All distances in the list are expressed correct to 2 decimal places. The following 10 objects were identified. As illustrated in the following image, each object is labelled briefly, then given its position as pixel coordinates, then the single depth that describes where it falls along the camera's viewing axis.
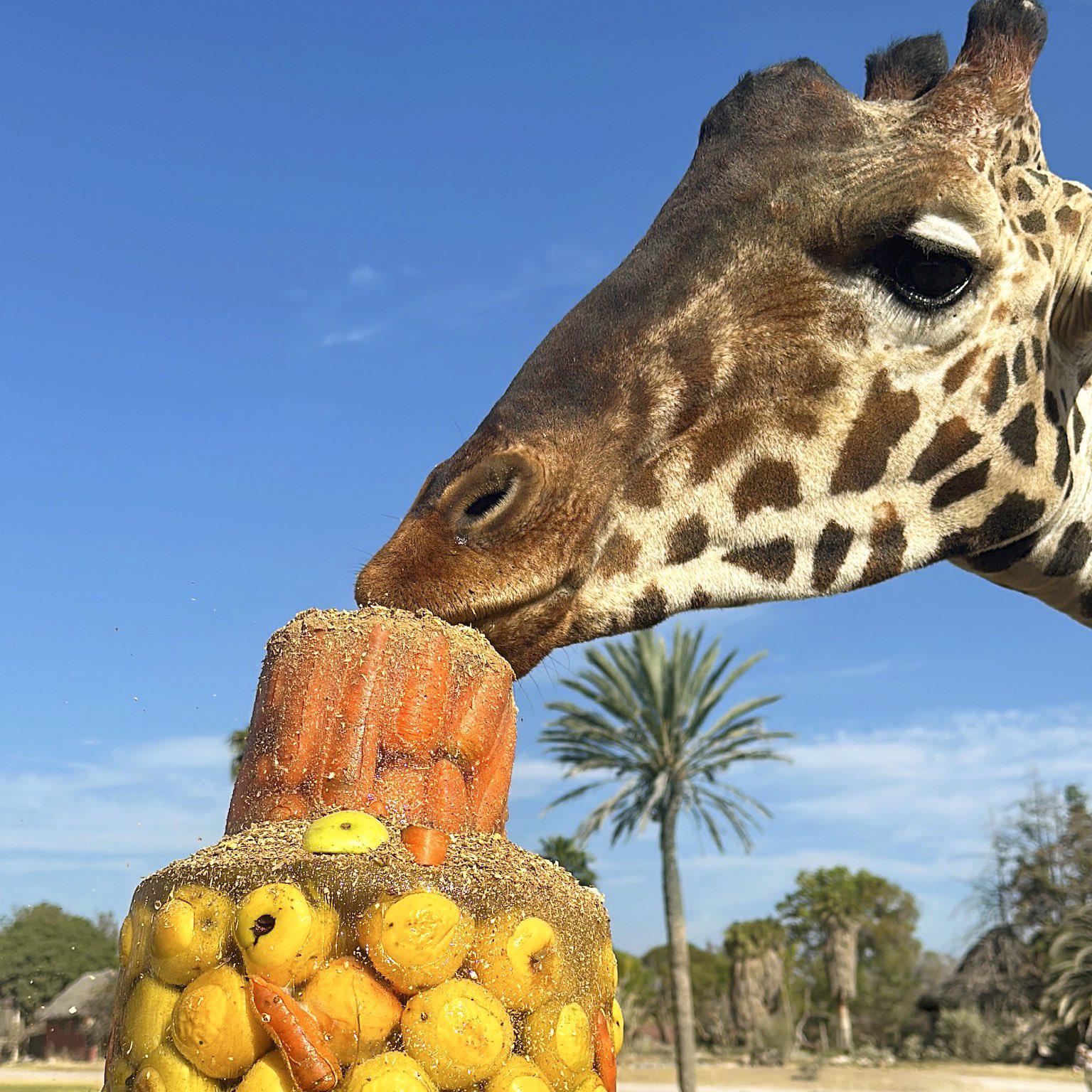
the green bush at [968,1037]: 35.25
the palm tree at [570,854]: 37.25
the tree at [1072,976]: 30.77
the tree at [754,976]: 41.12
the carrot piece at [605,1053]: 1.53
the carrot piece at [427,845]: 1.41
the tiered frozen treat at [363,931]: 1.29
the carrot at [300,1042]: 1.25
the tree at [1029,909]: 36.69
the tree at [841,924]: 44.88
